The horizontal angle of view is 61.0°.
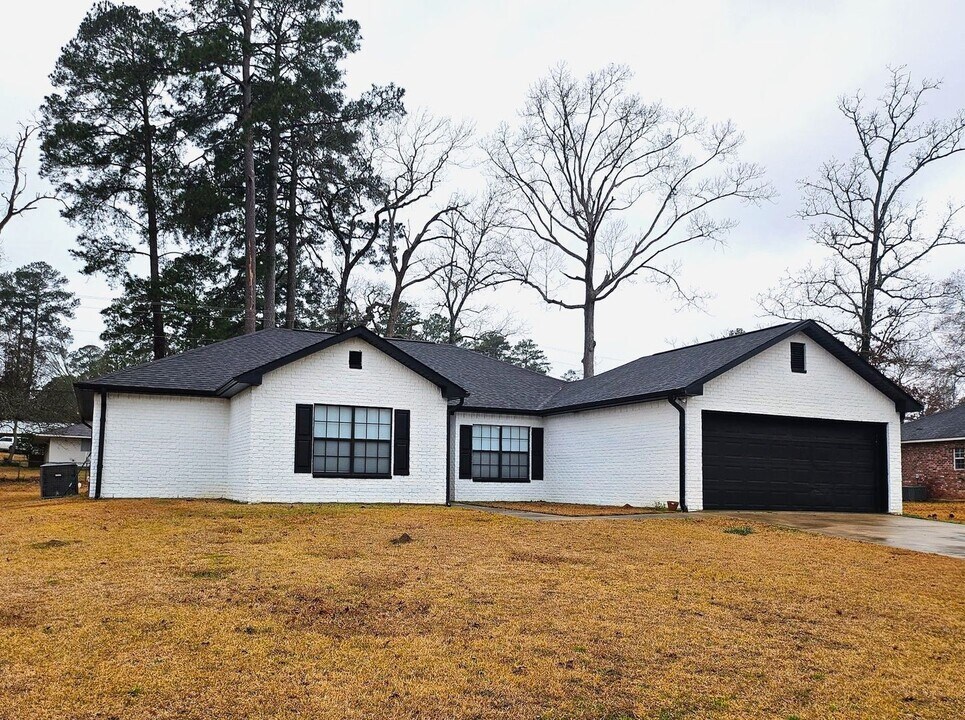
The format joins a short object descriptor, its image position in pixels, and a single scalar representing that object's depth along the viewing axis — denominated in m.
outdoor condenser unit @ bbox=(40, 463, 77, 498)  19.66
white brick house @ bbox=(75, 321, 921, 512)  18.02
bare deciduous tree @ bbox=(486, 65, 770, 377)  35.47
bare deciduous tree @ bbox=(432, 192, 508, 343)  40.75
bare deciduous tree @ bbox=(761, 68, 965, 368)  33.25
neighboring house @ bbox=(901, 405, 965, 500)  30.83
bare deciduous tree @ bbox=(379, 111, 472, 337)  36.84
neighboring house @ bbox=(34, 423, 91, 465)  44.53
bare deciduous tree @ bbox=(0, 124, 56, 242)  29.14
